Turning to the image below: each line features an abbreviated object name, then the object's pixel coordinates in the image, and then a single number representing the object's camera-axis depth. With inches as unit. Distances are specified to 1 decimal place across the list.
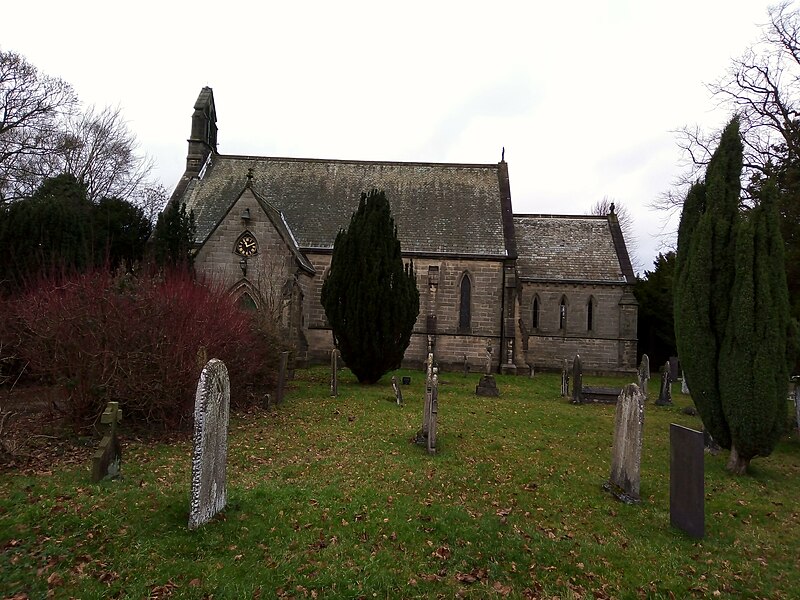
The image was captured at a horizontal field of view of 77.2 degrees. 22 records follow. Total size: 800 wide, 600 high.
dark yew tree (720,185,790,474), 314.2
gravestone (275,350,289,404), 486.3
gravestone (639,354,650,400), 582.9
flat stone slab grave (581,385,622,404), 601.0
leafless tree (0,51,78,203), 831.1
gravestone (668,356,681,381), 738.2
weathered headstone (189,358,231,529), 211.2
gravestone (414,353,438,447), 348.8
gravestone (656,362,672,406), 623.5
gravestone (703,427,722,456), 389.1
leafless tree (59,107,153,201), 1069.1
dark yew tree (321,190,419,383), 617.3
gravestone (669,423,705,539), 231.6
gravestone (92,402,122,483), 256.4
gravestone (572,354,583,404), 598.9
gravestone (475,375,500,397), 621.6
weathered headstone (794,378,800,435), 442.9
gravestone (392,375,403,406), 514.9
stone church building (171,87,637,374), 944.3
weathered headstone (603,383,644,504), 273.9
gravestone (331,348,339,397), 550.0
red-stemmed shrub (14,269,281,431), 330.0
